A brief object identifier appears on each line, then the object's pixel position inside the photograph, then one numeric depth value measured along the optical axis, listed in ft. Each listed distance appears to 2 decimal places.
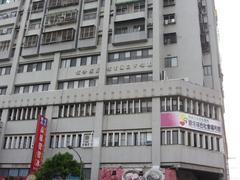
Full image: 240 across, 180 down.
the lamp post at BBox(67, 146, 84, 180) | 92.37
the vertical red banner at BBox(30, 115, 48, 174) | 111.96
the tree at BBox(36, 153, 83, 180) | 90.74
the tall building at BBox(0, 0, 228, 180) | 109.40
